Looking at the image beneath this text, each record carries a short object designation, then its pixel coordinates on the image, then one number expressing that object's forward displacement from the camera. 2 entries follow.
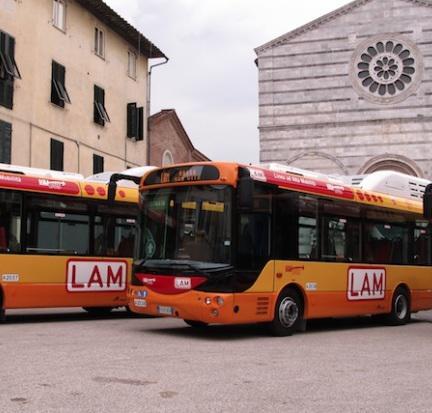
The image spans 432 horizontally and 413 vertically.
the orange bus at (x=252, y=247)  10.05
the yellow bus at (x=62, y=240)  11.95
